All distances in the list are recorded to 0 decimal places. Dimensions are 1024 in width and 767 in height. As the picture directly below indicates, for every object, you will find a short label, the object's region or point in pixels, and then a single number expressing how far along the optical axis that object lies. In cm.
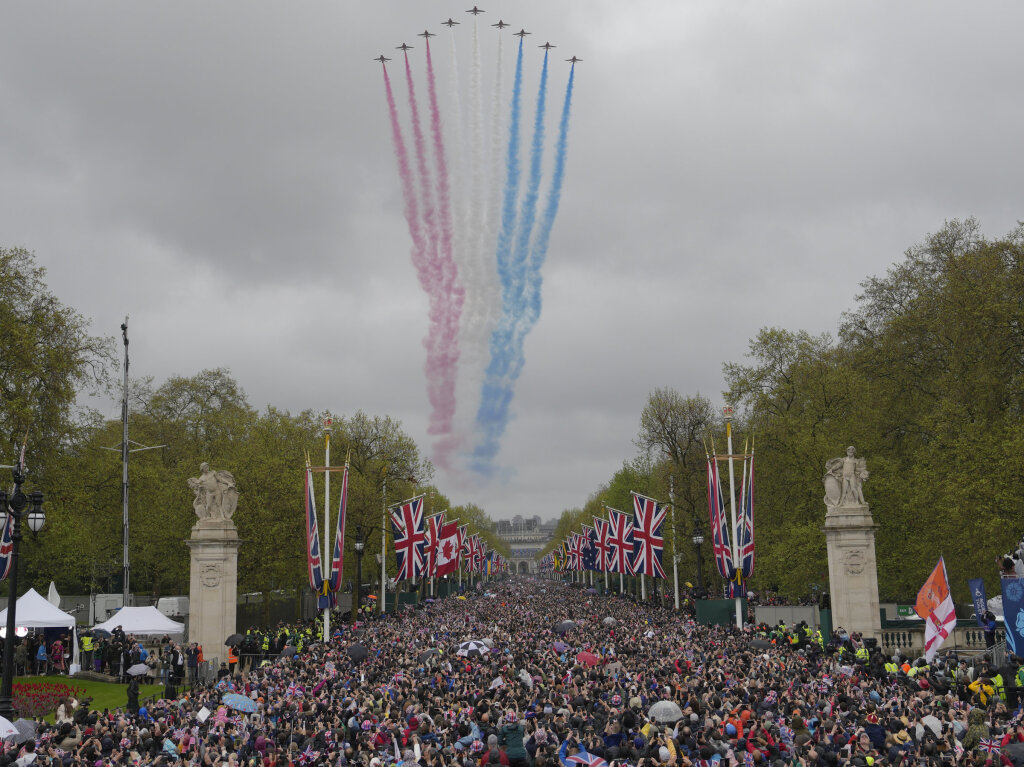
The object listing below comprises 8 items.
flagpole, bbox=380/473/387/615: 5616
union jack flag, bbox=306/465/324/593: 3616
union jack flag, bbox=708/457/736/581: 3866
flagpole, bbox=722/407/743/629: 3844
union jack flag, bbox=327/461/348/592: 3784
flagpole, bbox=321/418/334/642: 3697
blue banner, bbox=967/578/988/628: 2639
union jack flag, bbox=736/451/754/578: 3762
